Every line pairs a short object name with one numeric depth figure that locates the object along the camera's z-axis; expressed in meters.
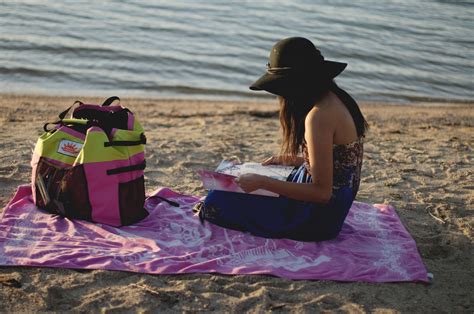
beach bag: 4.08
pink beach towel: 3.69
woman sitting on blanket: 3.51
